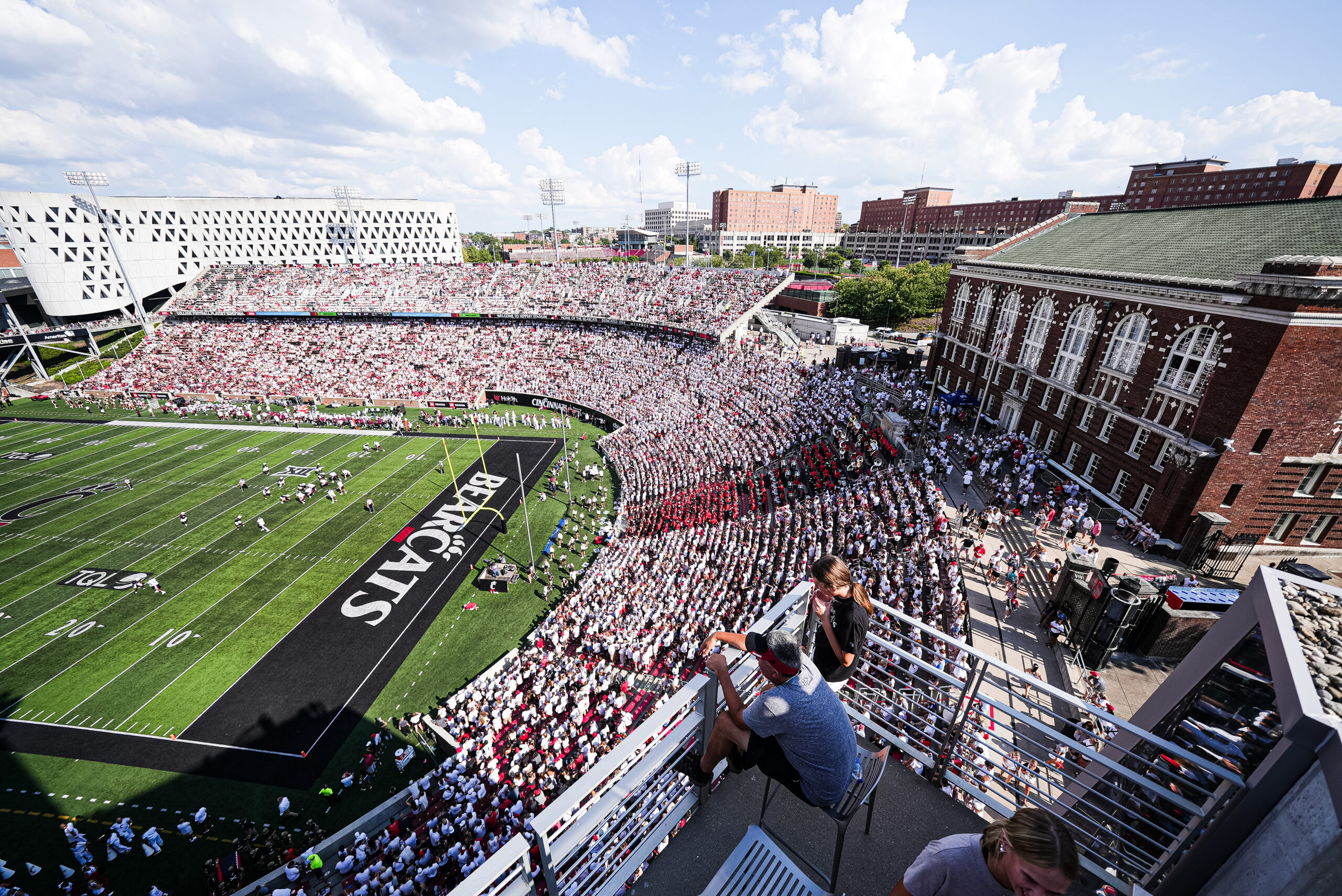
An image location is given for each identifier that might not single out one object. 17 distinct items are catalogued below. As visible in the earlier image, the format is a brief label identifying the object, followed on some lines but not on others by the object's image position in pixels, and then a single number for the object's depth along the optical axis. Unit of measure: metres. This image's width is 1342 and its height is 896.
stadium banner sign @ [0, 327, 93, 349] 51.34
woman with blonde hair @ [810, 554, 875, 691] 4.32
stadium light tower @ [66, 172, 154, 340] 58.03
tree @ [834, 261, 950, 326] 61.25
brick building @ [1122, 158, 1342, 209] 62.41
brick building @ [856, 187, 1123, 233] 103.75
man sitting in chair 3.10
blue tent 34.25
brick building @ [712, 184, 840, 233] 144.50
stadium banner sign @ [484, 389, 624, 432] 41.41
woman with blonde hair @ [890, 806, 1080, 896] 2.05
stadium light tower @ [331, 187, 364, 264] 83.50
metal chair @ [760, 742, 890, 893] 3.08
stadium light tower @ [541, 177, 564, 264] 72.75
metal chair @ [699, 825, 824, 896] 3.27
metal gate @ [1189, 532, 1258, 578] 18.30
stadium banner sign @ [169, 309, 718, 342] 50.78
